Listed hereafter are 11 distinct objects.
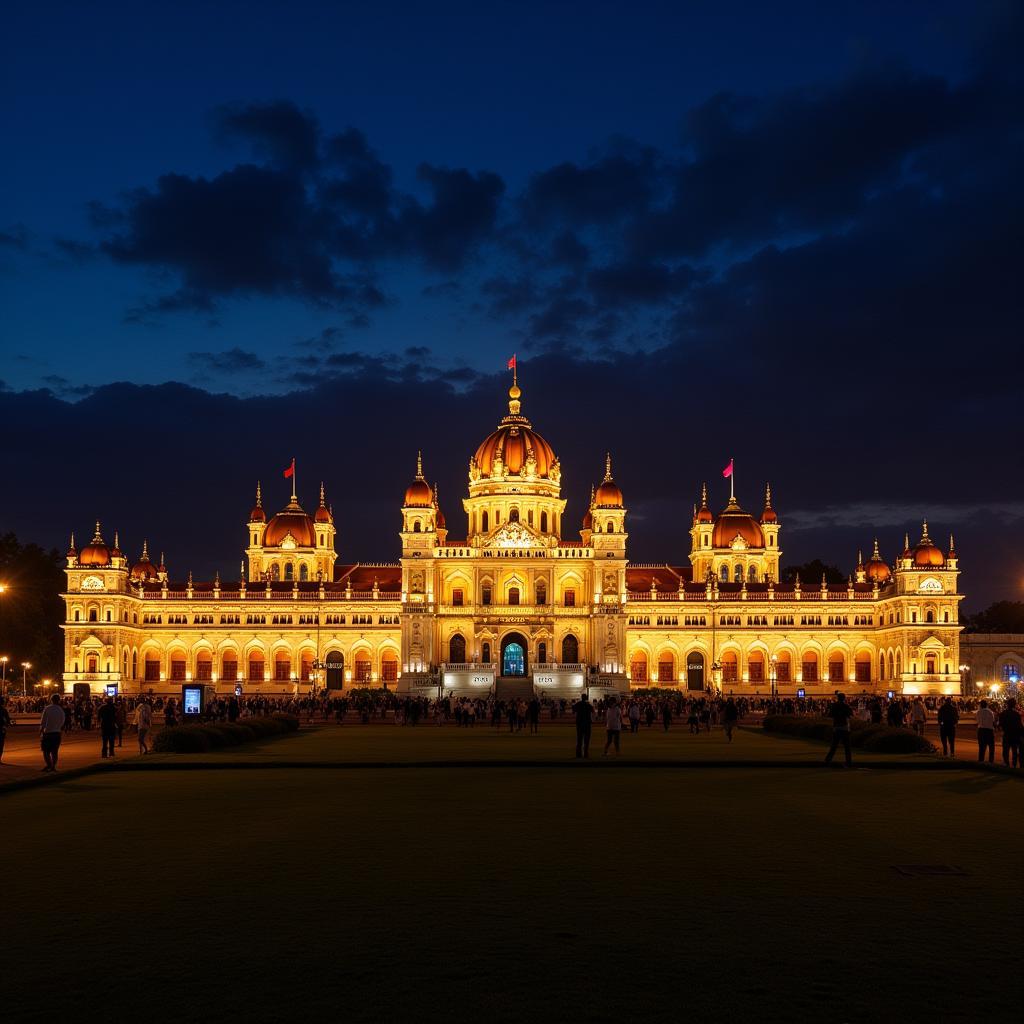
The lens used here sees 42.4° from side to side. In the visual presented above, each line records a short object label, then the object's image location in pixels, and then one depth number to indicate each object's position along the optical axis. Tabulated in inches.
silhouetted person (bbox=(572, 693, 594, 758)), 1524.4
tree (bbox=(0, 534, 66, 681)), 4284.0
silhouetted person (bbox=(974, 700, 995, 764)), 1439.5
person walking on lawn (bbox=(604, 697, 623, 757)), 1558.8
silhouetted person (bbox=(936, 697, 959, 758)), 1581.0
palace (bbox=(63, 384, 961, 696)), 4598.9
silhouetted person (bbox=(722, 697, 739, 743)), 2015.3
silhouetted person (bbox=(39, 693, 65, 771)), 1355.8
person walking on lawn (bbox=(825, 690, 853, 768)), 1376.7
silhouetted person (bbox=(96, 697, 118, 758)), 1539.1
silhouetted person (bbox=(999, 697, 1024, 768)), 1363.2
